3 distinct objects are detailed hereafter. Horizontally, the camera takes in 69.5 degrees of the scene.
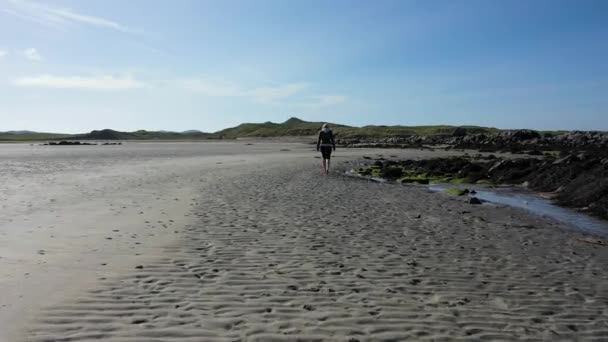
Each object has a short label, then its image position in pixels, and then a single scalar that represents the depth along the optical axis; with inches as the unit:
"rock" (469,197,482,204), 558.5
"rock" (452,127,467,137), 3368.1
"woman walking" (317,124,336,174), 888.5
